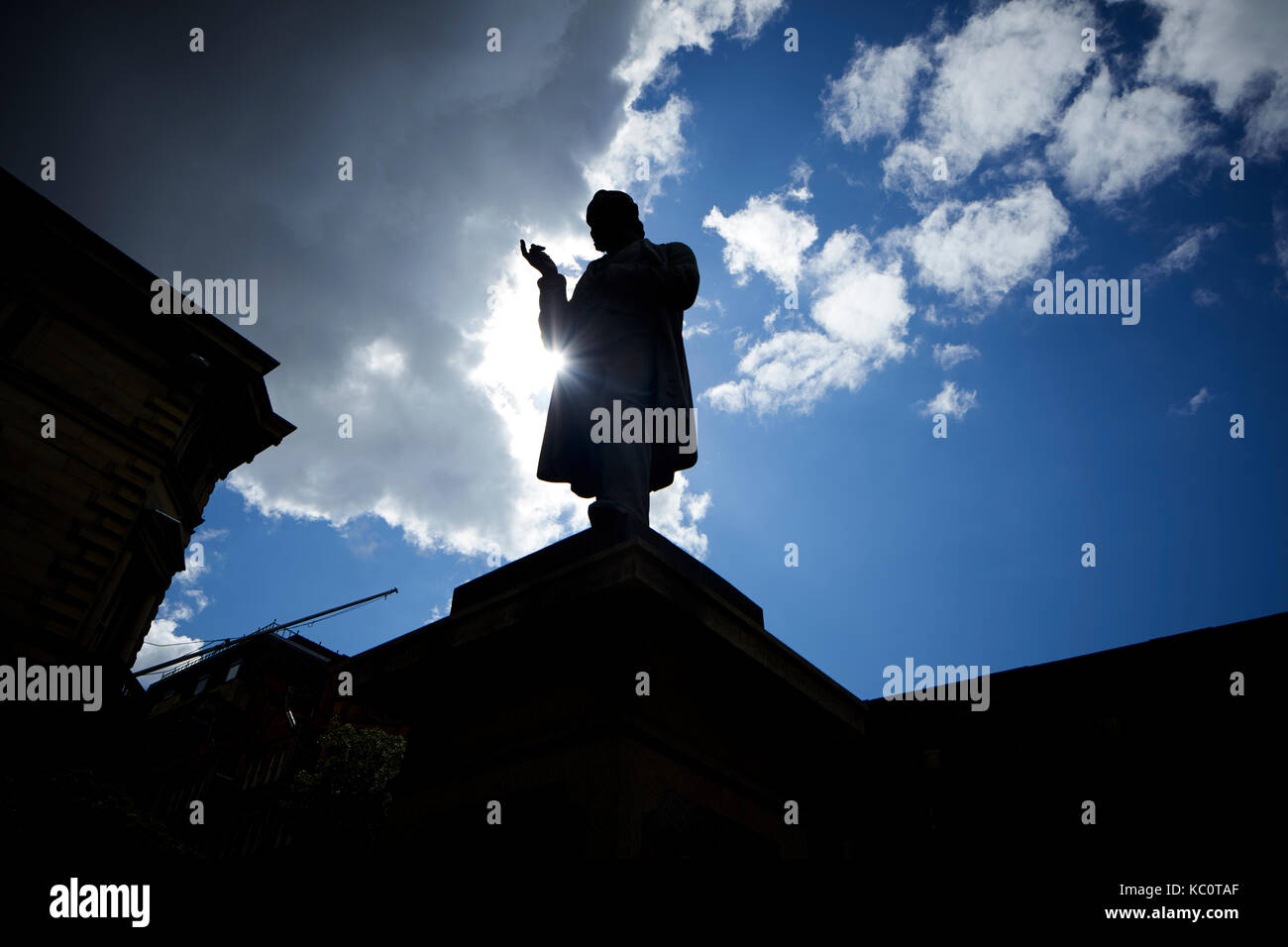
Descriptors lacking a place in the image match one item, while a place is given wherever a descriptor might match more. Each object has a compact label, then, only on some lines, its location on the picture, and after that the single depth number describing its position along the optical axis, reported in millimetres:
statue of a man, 4180
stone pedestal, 2832
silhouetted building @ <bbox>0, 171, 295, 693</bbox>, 17438
